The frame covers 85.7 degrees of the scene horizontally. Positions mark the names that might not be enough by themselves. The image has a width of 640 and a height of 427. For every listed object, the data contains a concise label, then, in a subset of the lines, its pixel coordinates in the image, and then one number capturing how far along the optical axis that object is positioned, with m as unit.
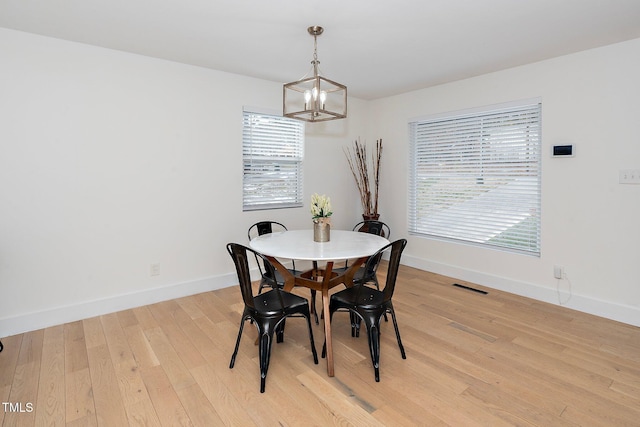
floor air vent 3.74
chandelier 2.40
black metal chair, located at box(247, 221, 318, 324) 2.74
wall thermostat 3.22
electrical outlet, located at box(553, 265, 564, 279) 3.37
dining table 2.28
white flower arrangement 2.73
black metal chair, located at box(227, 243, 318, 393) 2.08
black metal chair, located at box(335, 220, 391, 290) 2.70
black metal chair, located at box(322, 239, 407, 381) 2.17
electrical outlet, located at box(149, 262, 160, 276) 3.42
